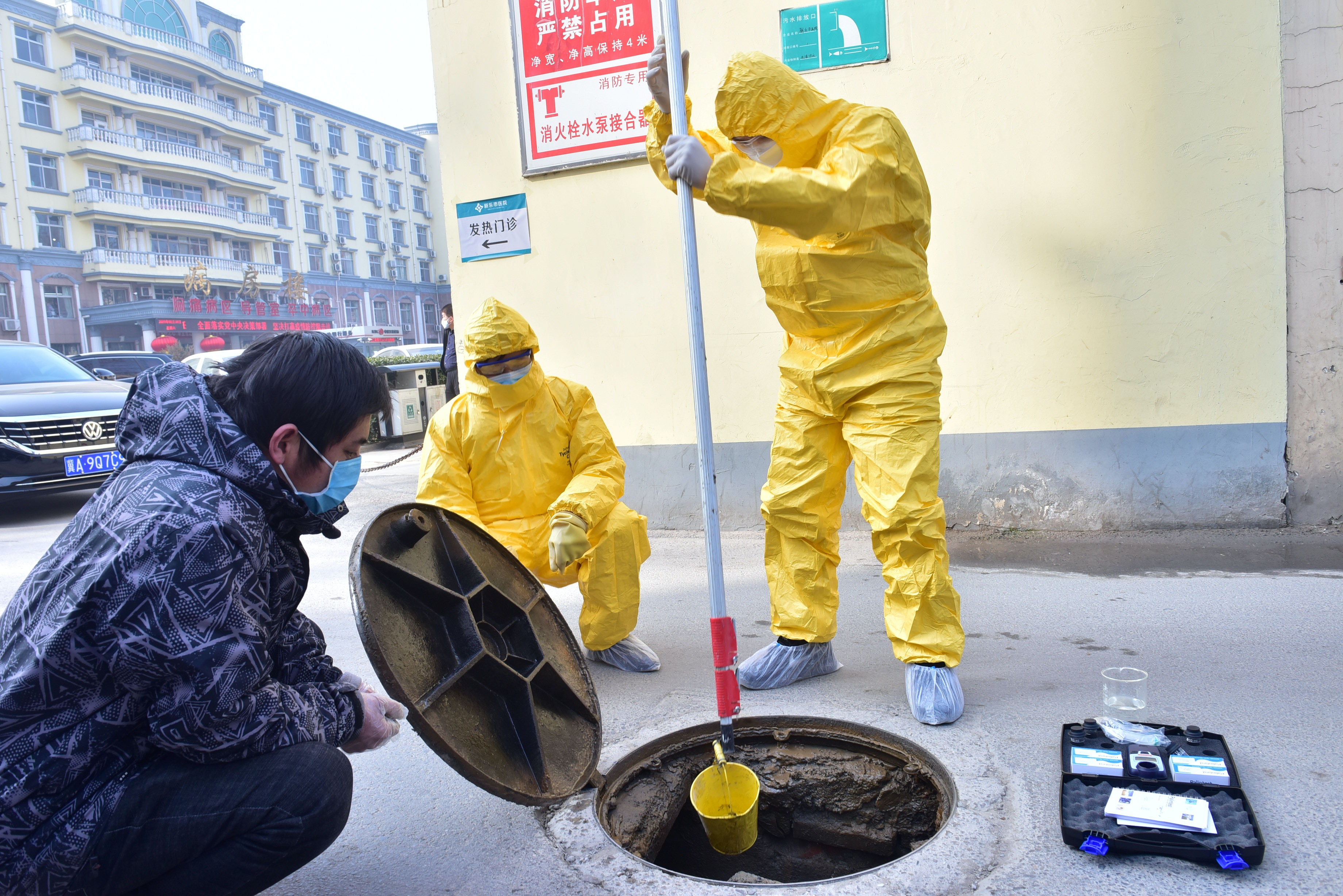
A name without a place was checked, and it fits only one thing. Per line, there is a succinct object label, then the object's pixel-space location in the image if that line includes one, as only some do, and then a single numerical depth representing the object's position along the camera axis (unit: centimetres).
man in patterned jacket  127
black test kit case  164
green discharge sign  443
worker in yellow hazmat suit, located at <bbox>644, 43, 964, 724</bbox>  231
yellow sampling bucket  201
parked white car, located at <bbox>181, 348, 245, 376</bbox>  1308
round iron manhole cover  159
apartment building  2895
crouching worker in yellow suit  285
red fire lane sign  480
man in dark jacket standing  798
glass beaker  236
